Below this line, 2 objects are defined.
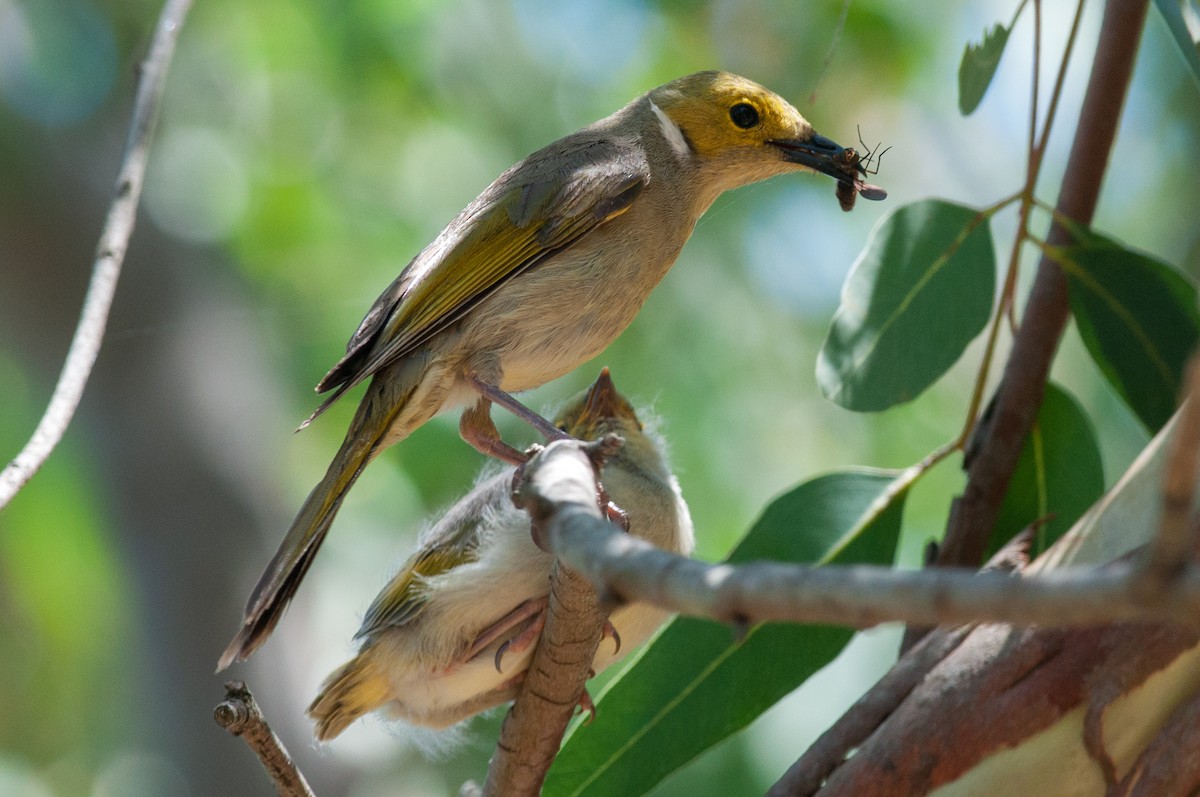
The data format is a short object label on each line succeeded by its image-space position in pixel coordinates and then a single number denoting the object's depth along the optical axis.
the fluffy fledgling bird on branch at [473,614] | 5.68
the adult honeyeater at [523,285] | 5.60
